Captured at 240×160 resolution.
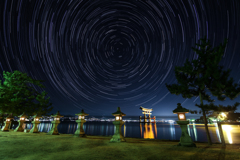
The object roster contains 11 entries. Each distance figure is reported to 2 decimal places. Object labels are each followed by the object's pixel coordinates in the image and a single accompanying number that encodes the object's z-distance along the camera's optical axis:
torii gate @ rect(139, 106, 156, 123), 93.85
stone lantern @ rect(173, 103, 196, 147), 8.46
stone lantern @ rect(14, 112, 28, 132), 18.31
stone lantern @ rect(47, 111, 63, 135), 15.87
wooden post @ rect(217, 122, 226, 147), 9.02
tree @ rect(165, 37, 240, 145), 9.59
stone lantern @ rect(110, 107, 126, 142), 10.57
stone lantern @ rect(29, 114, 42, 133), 17.33
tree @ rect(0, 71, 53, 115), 14.27
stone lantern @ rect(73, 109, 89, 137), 13.95
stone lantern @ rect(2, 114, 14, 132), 17.47
